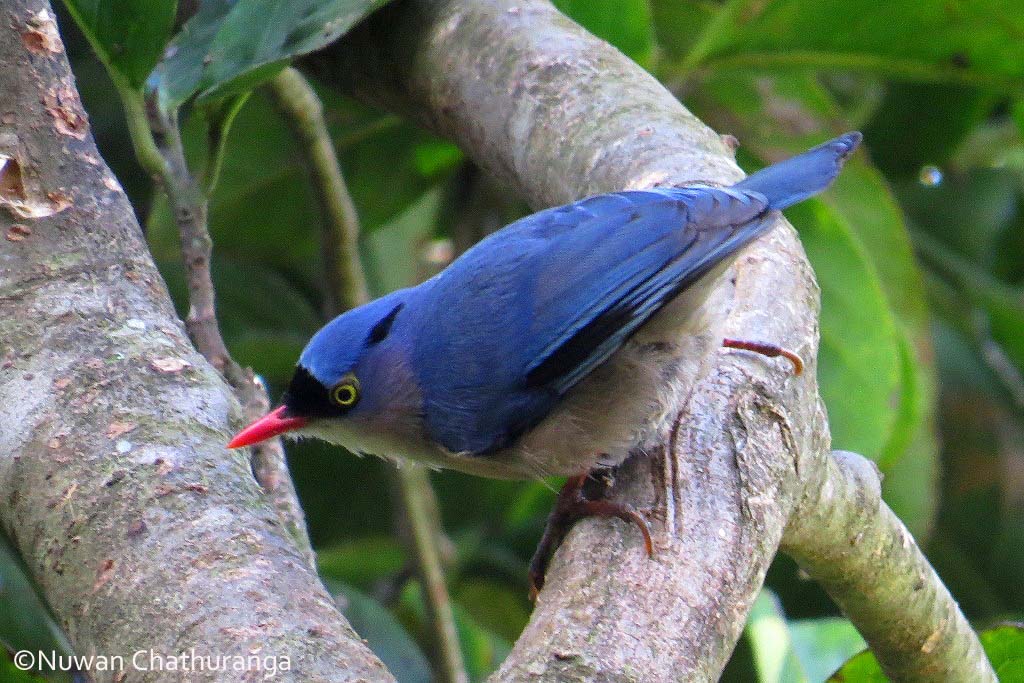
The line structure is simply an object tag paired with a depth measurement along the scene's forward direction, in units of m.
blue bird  4.93
